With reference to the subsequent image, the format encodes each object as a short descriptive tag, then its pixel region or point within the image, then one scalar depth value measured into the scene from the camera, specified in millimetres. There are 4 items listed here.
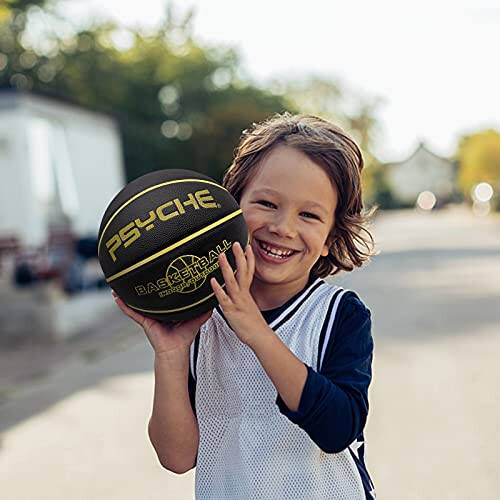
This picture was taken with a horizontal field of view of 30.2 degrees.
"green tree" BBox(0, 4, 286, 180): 31891
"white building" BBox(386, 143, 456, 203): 130250
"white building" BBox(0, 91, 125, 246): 15430
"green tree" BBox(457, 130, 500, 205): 76438
